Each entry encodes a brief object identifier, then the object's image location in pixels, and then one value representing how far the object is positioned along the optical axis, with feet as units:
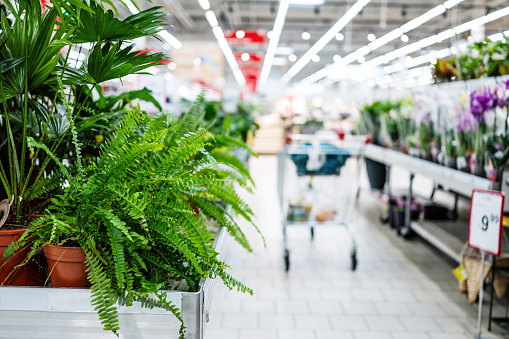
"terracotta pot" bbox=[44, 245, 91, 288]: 4.15
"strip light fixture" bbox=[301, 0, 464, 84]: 21.53
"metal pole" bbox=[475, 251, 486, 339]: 9.30
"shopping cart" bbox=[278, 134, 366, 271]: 13.91
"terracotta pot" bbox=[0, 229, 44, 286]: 4.32
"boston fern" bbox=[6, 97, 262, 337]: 3.91
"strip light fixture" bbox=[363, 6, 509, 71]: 23.24
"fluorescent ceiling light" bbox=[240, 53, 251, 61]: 50.92
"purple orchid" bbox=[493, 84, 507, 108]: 10.46
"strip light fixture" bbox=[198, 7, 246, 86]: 28.75
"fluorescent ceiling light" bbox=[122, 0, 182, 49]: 35.88
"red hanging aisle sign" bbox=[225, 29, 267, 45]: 35.78
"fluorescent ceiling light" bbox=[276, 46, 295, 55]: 57.29
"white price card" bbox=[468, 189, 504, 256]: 9.00
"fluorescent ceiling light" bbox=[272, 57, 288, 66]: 72.74
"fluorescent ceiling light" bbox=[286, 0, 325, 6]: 27.82
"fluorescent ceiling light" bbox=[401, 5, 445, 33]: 22.68
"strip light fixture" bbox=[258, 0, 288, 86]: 26.27
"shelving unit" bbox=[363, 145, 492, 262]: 11.65
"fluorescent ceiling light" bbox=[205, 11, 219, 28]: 30.62
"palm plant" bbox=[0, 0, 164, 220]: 4.55
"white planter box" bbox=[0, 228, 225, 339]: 4.03
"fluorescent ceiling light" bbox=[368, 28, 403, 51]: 34.11
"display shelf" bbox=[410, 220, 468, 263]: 12.69
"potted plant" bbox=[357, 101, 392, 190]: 21.66
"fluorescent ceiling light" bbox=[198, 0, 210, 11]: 27.48
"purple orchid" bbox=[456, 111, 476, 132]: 12.12
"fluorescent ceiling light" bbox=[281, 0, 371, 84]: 24.61
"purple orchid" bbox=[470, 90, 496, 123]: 10.83
